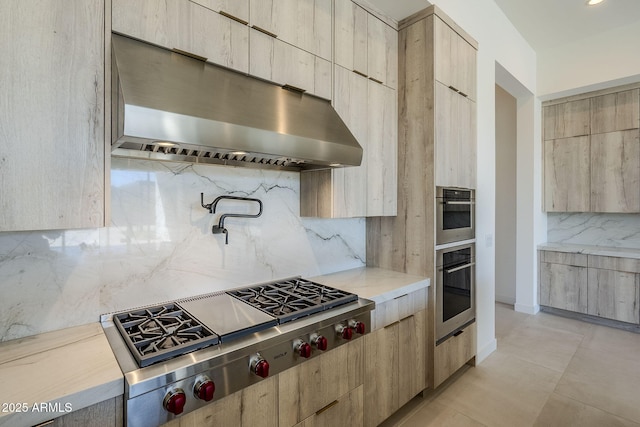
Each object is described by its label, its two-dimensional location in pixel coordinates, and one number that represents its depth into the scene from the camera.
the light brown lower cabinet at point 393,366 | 1.85
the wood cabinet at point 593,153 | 3.72
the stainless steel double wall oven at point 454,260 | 2.38
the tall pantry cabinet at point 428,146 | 2.33
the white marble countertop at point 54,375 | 0.87
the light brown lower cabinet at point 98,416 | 0.92
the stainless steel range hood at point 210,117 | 1.12
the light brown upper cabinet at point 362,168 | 2.05
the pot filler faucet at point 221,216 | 1.76
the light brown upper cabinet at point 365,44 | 2.05
